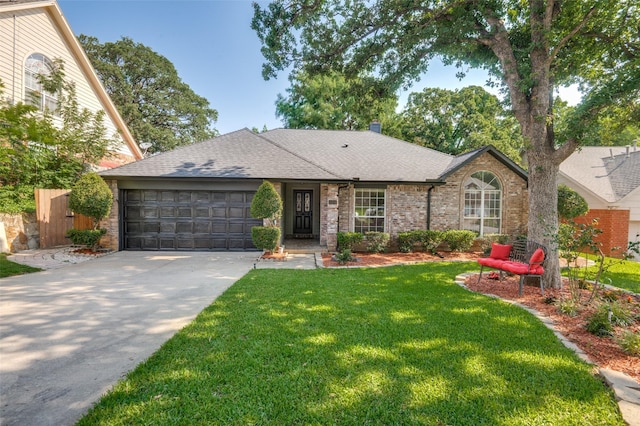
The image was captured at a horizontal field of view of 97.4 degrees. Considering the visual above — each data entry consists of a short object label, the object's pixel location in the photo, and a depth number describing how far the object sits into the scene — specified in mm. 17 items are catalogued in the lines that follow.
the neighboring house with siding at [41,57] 11008
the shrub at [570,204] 11562
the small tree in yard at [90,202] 9602
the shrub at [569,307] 4871
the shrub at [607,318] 4141
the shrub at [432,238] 11328
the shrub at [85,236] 9852
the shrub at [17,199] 9594
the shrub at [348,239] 10891
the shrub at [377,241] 11266
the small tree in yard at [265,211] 9588
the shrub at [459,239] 11430
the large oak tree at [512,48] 6363
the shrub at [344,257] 9246
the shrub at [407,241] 11449
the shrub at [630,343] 3514
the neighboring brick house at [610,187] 12906
